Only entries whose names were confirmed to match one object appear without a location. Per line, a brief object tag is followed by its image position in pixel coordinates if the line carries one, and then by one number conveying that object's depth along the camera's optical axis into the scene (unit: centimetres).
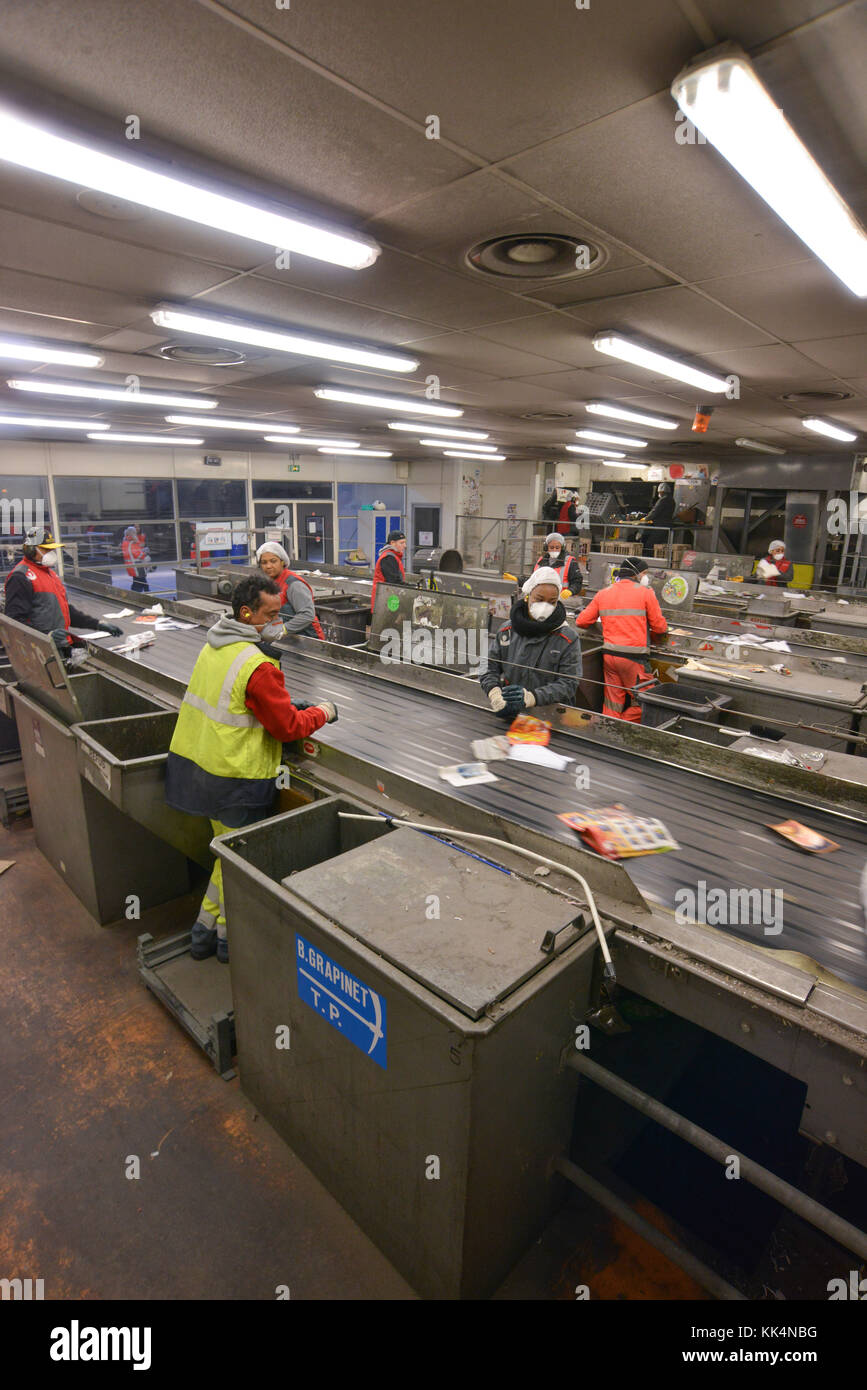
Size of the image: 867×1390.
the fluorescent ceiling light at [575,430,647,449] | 996
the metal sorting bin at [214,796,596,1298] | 159
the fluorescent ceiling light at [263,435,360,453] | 1156
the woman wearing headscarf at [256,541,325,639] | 492
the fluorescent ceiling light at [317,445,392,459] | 1420
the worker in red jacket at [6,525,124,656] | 507
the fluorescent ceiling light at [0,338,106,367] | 493
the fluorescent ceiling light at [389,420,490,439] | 920
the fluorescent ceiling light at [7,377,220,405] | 642
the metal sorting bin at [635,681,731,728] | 447
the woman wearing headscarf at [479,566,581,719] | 387
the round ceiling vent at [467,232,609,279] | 293
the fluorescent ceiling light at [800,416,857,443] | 782
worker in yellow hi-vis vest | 263
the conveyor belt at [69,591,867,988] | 197
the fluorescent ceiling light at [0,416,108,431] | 848
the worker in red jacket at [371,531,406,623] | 704
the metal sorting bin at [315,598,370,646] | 725
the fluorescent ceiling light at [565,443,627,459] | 1245
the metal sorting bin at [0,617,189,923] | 348
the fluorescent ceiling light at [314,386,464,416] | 656
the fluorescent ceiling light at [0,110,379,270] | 202
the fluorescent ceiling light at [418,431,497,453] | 1200
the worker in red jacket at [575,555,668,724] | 532
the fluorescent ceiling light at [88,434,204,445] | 1089
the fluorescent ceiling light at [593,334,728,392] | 425
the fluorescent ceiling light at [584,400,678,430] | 725
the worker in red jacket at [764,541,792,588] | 996
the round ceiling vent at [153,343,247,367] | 505
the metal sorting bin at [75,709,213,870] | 290
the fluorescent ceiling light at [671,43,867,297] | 163
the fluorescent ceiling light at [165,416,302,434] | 892
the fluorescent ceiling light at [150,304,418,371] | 403
